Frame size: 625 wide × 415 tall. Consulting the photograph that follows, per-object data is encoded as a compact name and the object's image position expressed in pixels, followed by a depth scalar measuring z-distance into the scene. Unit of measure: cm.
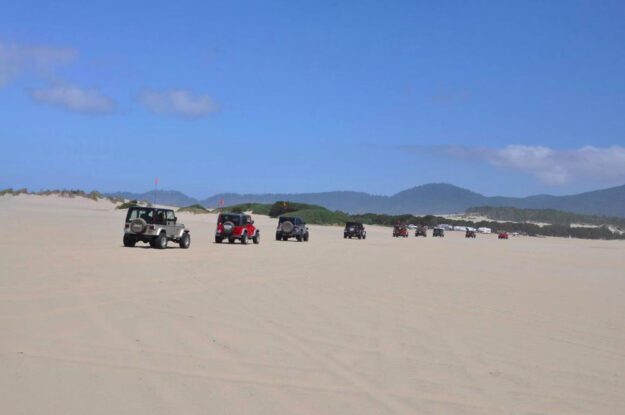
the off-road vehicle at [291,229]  4081
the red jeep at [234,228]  3350
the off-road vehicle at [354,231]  5256
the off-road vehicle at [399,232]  6862
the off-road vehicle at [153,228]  2627
